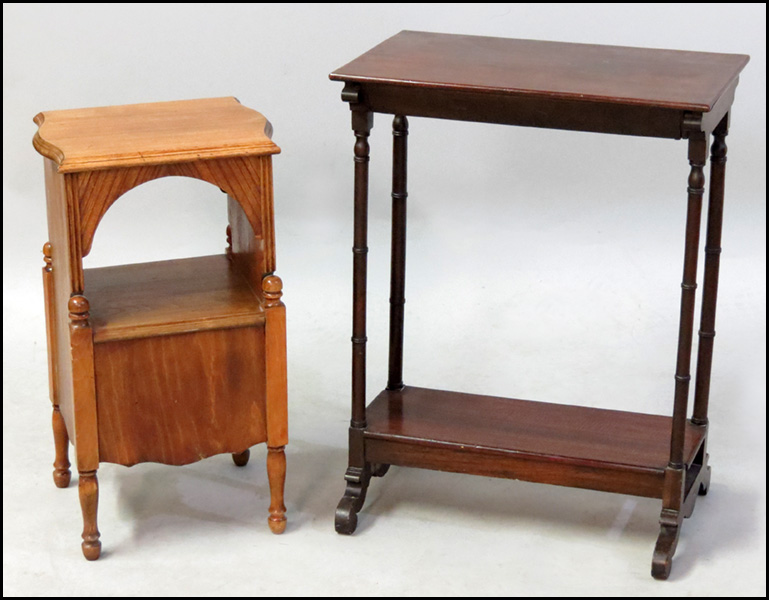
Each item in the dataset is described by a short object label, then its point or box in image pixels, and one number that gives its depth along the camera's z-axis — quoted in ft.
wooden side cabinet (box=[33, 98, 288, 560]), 11.28
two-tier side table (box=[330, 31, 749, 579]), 10.93
